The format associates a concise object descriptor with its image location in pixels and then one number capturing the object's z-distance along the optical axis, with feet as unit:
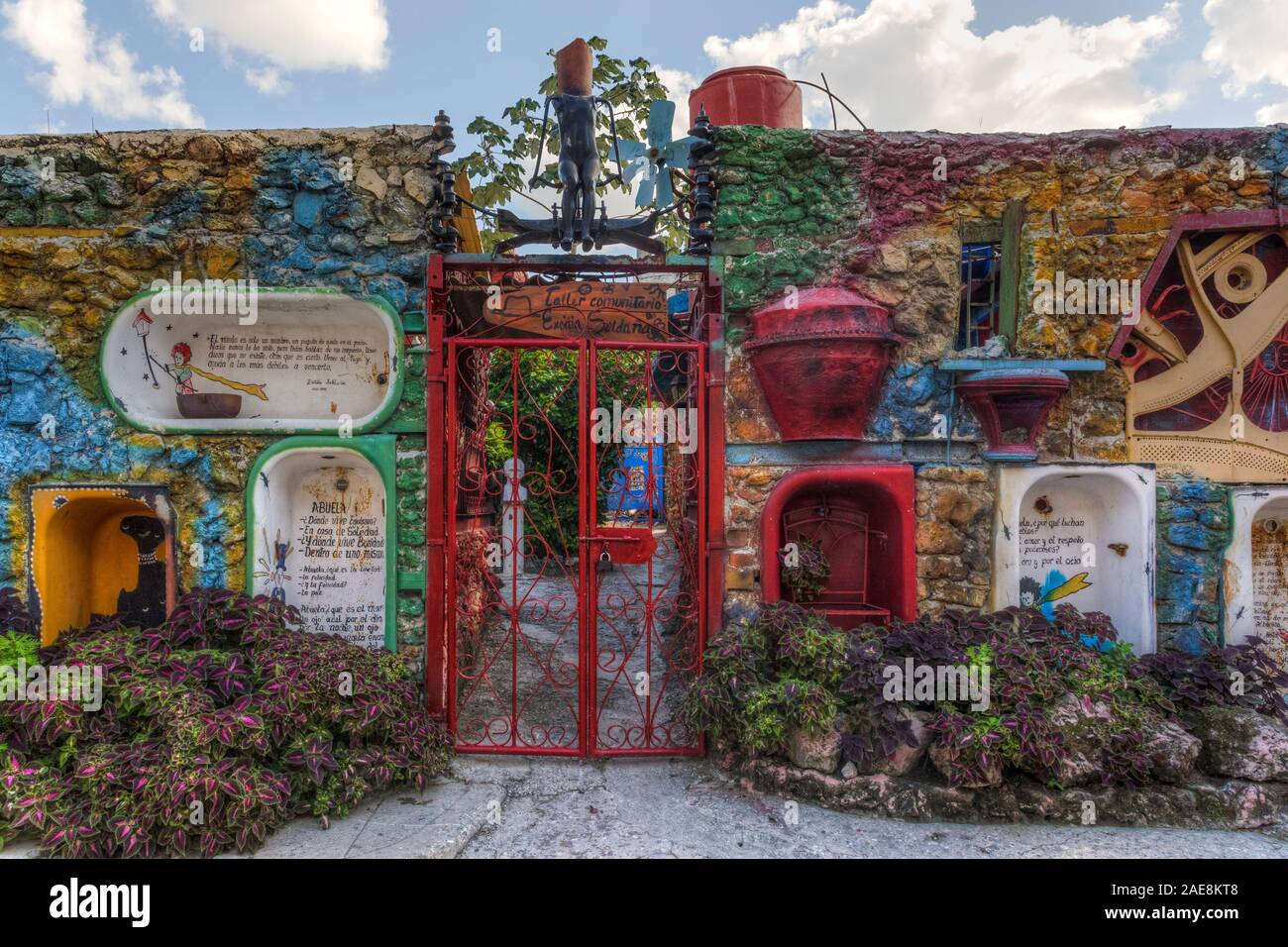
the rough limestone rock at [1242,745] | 12.48
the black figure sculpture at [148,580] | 16.39
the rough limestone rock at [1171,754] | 12.51
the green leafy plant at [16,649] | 12.91
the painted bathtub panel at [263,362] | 15.61
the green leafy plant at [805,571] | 15.34
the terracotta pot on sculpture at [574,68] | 15.55
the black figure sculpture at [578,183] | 15.55
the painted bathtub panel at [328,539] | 15.56
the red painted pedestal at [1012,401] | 14.37
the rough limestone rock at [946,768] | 12.13
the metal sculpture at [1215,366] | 15.52
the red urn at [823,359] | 14.21
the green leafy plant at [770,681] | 12.71
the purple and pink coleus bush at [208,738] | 10.99
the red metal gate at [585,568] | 14.96
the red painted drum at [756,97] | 17.95
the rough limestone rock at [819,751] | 12.79
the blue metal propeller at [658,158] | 16.33
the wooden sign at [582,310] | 15.51
